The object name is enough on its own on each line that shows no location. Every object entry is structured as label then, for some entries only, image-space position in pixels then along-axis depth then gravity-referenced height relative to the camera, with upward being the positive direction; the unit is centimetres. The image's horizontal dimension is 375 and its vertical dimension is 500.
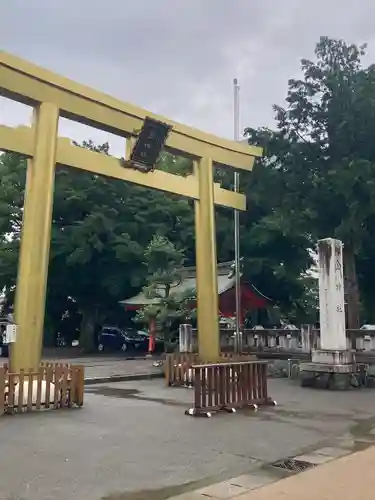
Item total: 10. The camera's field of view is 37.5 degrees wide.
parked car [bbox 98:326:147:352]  3359 +137
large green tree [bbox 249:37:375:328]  1867 +764
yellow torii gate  1109 +449
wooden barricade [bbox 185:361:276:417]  990 -43
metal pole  1944 +483
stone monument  1478 +83
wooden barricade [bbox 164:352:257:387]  1474 -13
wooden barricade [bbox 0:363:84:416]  962 -47
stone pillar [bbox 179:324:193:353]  2030 +92
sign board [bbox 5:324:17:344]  1078 +53
